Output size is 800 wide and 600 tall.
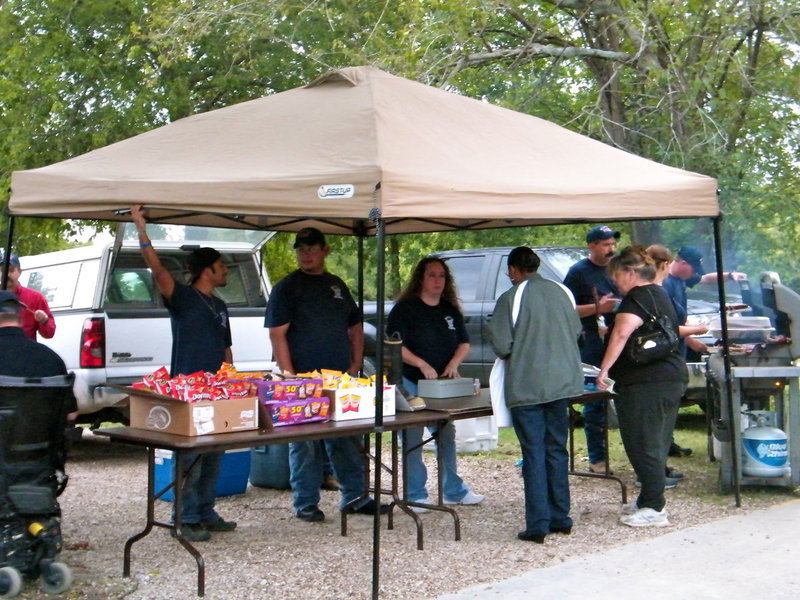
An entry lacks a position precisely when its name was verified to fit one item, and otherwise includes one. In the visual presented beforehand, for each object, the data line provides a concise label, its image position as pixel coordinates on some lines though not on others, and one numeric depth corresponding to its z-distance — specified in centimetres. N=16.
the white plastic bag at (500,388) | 660
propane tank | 805
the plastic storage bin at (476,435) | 997
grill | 799
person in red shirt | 812
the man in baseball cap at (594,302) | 829
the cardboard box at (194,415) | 551
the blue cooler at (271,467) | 855
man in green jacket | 654
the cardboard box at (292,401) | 583
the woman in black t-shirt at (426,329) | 744
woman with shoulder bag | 691
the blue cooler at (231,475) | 810
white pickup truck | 918
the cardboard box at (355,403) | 611
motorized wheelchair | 529
